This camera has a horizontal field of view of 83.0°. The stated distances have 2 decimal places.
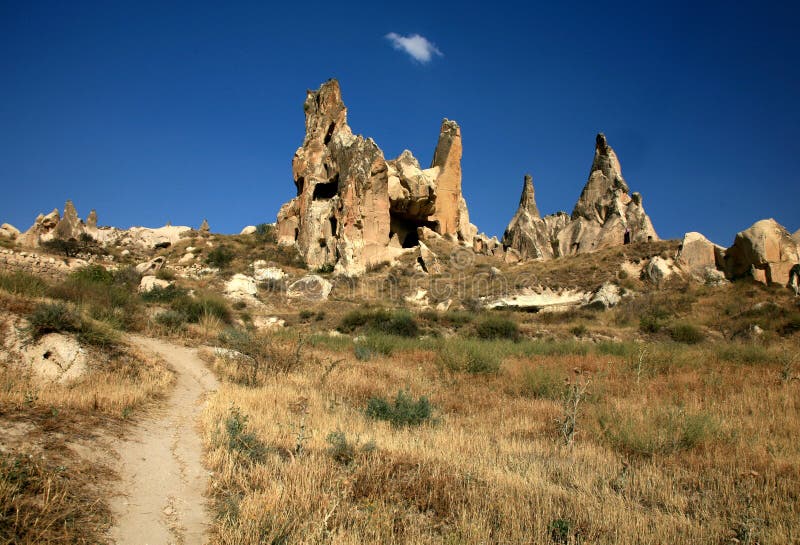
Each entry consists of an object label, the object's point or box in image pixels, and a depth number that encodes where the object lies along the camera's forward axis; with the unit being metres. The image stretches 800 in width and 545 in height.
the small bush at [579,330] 17.86
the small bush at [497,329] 17.34
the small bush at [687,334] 16.27
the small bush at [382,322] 17.39
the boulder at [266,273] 28.38
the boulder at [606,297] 22.09
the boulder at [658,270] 23.72
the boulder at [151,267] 23.02
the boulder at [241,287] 24.16
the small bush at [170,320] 11.85
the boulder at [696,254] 23.95
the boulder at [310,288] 25.92
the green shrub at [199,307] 14.82
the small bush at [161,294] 16.41
